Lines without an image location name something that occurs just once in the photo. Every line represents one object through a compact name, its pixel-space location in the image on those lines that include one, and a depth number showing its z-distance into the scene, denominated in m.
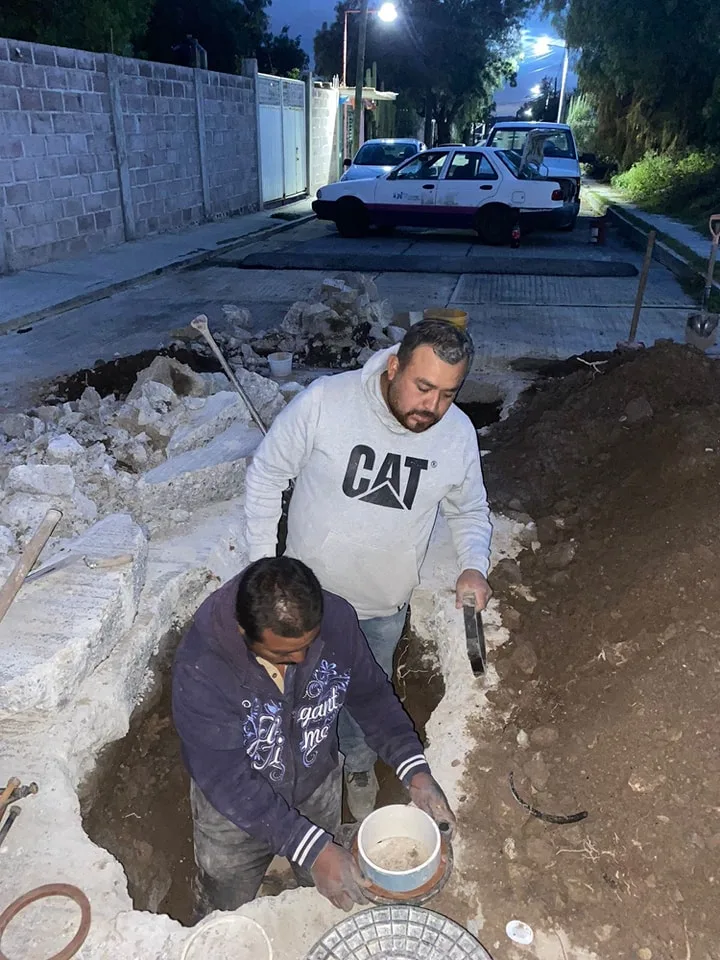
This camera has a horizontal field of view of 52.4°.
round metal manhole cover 1.83
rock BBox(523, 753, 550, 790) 2.66
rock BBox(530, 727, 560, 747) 2.79
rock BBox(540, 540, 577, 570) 3.93
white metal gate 18.44
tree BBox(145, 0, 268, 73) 21.44
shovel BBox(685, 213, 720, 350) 7.39
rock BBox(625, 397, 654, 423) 5.02
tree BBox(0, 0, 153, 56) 13.62
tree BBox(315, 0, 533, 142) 32.81
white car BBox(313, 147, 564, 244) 13.98
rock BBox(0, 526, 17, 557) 3.41
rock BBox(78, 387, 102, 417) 5.62
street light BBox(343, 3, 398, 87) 23.00
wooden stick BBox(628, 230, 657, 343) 7.46
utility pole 21.73
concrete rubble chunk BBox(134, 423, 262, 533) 4.12
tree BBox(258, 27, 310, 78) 27.66
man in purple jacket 1.82
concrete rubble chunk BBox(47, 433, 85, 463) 4.47
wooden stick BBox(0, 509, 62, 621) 2.83
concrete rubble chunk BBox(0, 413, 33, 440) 5.21
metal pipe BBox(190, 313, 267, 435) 4.48
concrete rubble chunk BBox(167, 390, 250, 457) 4.65
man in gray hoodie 2.26
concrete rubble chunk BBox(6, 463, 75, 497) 3.82
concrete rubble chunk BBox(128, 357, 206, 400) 5.69
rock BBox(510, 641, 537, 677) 3.22
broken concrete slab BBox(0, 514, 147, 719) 2.78
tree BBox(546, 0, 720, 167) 18.45
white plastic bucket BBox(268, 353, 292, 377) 6.98
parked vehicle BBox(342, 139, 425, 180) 17.56
